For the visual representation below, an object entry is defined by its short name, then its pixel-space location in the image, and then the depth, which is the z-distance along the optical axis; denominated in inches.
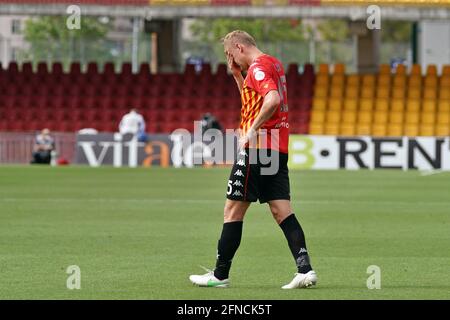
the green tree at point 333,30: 3277.6
